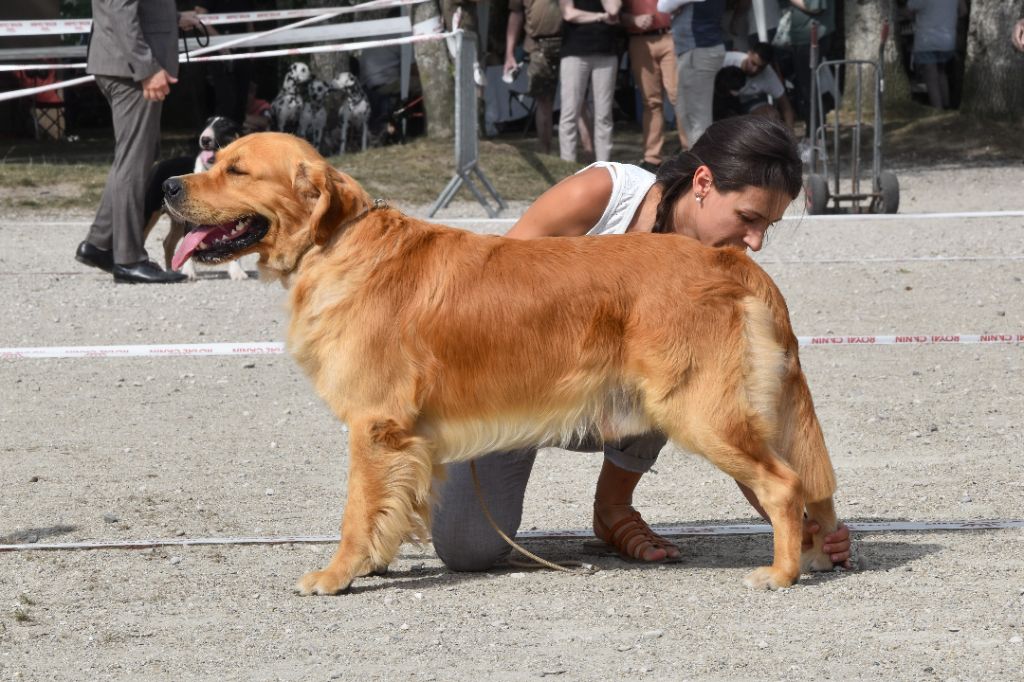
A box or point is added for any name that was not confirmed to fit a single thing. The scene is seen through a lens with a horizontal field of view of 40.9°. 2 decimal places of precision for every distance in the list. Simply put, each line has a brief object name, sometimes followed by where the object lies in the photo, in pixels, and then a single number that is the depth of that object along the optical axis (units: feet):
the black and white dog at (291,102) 53.52
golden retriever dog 12.27
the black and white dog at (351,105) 54.24
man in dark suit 28.84
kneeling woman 13.44
